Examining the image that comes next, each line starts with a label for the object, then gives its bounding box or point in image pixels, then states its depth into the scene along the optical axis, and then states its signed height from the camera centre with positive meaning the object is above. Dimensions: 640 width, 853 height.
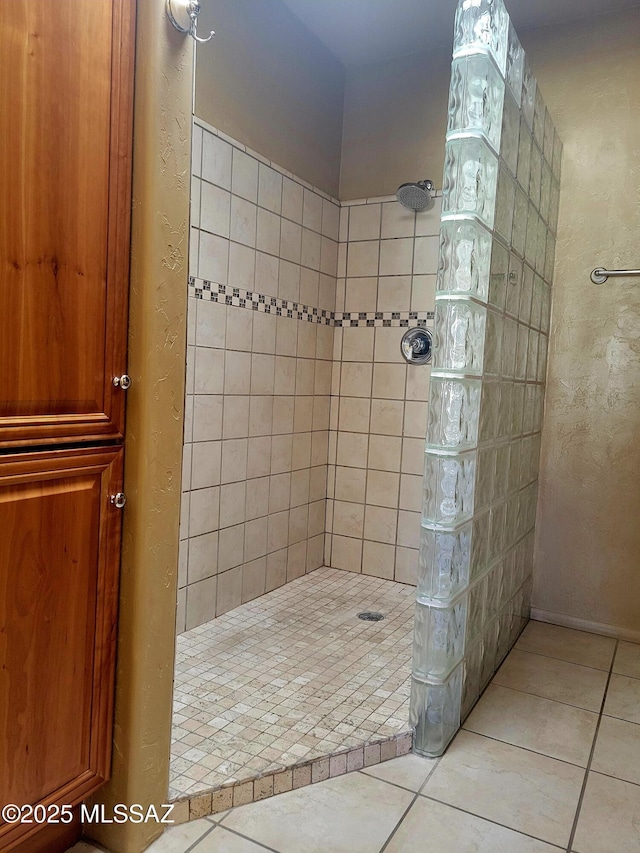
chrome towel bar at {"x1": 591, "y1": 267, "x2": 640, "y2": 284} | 2.57 +0.50
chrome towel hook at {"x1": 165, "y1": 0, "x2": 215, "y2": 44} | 1.22 +0.70
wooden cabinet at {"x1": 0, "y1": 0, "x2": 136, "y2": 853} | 1.03 -0.02
